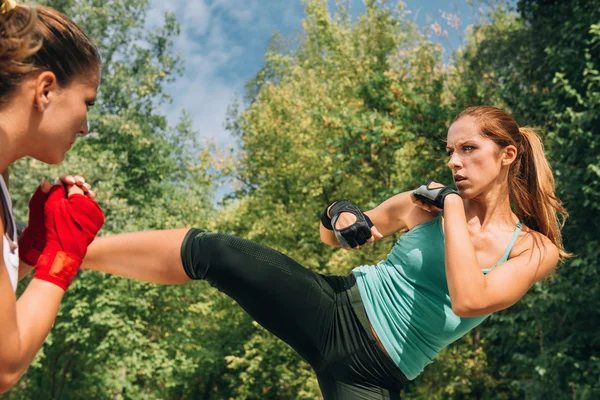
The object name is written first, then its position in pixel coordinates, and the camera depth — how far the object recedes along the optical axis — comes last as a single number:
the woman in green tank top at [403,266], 2.67
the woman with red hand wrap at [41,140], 1.76
